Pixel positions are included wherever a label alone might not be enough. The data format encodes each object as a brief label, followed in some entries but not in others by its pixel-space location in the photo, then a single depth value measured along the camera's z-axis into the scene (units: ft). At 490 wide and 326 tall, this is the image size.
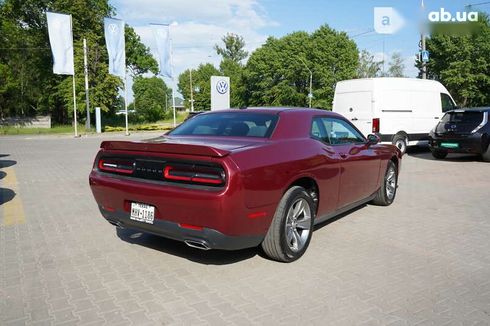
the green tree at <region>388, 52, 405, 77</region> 200.03
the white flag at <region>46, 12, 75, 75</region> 78.28
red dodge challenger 11.60
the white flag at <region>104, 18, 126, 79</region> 84.79
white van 43.68
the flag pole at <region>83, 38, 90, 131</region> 103.81
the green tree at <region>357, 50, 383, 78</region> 208.64
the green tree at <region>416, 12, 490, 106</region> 130.93
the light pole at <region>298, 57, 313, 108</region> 183.73
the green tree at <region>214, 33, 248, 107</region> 282.01
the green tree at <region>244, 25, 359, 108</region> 189.67
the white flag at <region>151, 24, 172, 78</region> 92.27
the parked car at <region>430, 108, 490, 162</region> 37.70
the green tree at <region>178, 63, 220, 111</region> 293.49
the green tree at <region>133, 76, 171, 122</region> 184.03
